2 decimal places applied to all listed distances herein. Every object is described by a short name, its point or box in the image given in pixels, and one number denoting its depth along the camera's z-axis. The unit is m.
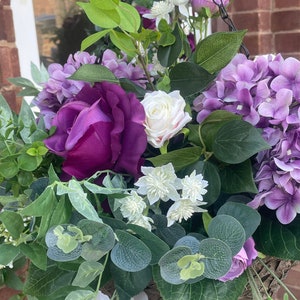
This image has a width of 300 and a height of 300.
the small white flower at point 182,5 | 0.53
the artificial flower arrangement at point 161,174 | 0.37
